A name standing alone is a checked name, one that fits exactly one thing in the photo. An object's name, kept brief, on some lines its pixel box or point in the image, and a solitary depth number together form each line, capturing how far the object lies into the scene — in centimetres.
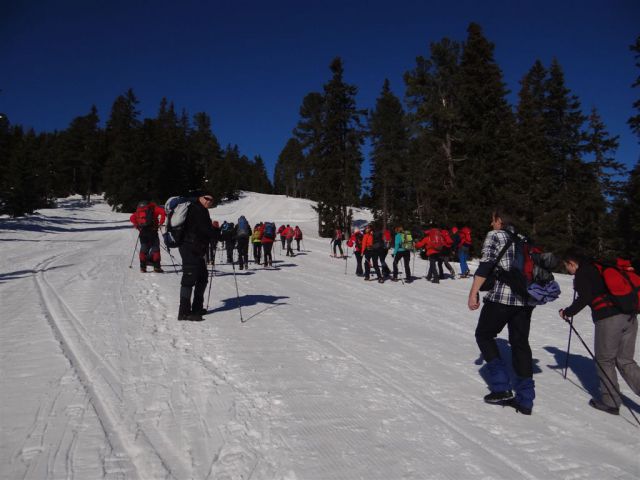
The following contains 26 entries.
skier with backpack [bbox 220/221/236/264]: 1639
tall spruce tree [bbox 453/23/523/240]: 2383
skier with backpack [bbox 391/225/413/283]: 1366
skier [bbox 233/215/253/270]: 1532
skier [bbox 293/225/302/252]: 2509
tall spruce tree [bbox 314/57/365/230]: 3344
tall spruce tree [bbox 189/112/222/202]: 7700
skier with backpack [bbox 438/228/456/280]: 1345
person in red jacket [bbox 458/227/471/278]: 1462
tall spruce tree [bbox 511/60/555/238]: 2697
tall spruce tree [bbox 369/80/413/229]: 3638
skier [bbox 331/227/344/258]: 2197
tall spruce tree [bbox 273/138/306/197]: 8664
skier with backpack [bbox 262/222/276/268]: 1627
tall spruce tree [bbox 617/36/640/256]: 1954
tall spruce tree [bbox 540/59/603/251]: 2773
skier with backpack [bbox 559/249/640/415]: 417
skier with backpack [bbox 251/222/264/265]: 1745
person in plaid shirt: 408
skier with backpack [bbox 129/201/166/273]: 1207
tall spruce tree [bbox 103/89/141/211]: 5378
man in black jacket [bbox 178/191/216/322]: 693
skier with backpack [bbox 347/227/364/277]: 1484
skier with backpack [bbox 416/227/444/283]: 1329
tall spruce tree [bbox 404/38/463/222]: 2425
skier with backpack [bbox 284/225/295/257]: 2259
